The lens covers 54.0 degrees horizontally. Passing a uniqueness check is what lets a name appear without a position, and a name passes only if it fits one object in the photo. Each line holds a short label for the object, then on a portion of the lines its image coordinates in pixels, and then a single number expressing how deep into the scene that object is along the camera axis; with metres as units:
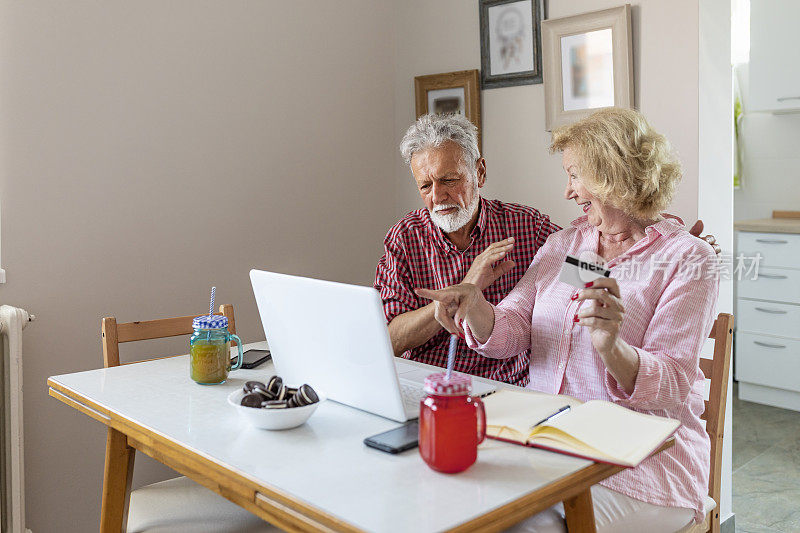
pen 1.31
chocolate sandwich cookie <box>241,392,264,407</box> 1.33
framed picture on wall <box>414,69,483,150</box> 2.85
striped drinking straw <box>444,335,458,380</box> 1.20
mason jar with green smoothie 1.59
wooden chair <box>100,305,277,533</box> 1.61
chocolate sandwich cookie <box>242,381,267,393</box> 1.40
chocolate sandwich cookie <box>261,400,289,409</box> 1.31
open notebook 1.19
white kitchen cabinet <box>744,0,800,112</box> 3.75
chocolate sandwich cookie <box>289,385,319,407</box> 1.32
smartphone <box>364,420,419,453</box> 1.21
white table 1.00
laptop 1.29
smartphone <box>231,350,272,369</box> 1.79
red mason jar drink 1.10
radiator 2.04
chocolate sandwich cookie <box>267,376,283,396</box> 1.38
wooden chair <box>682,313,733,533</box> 1.79
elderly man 2.15
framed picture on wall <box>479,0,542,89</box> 2.64
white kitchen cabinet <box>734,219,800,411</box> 3.72
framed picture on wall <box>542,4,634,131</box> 2.34
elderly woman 1.50
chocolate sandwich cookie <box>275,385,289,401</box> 1.35
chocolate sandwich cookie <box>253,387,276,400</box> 1.35
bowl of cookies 1.29
